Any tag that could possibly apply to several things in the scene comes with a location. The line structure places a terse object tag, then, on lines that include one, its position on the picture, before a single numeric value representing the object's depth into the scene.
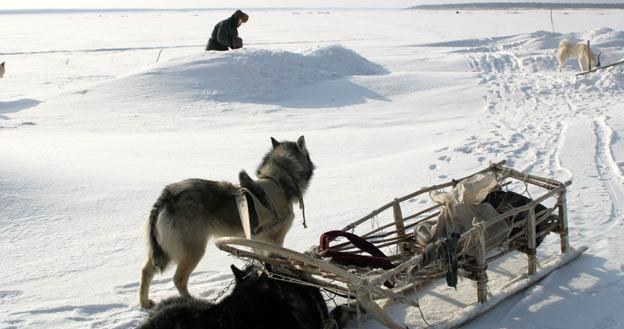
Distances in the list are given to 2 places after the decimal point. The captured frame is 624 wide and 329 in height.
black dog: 2.74
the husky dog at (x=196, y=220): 3.67
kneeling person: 16.08
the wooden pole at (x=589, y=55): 16.71
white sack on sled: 3.75
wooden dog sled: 3.05
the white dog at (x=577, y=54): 17.05
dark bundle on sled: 3.90
